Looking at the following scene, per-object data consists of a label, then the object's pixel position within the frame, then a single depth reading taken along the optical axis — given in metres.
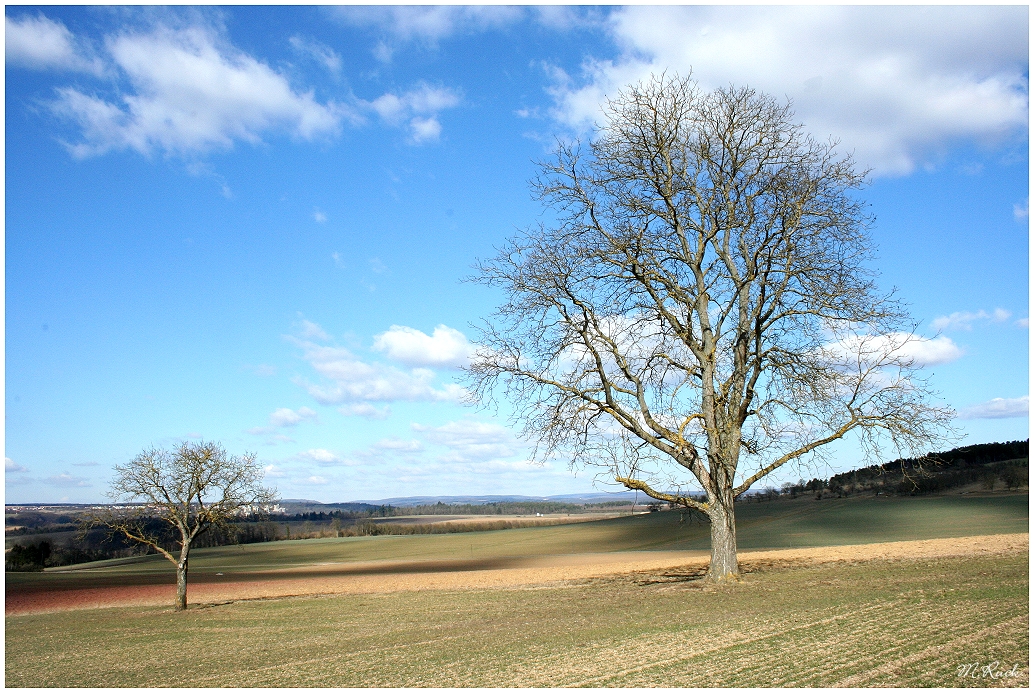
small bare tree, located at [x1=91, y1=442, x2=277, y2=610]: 21.45
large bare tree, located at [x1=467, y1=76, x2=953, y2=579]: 16.69
